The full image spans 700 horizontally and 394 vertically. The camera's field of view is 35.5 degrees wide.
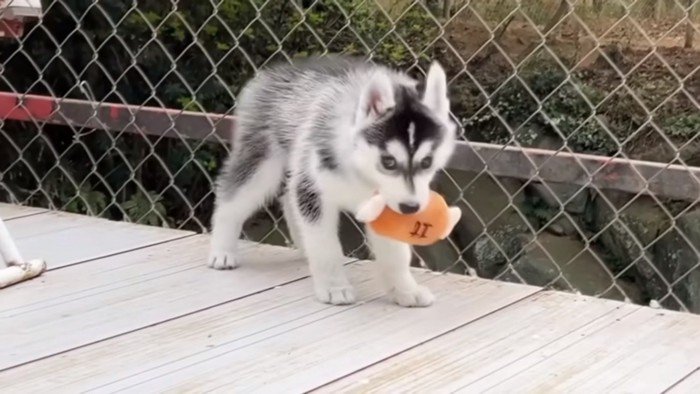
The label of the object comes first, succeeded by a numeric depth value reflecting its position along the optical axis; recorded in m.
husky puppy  1.92
